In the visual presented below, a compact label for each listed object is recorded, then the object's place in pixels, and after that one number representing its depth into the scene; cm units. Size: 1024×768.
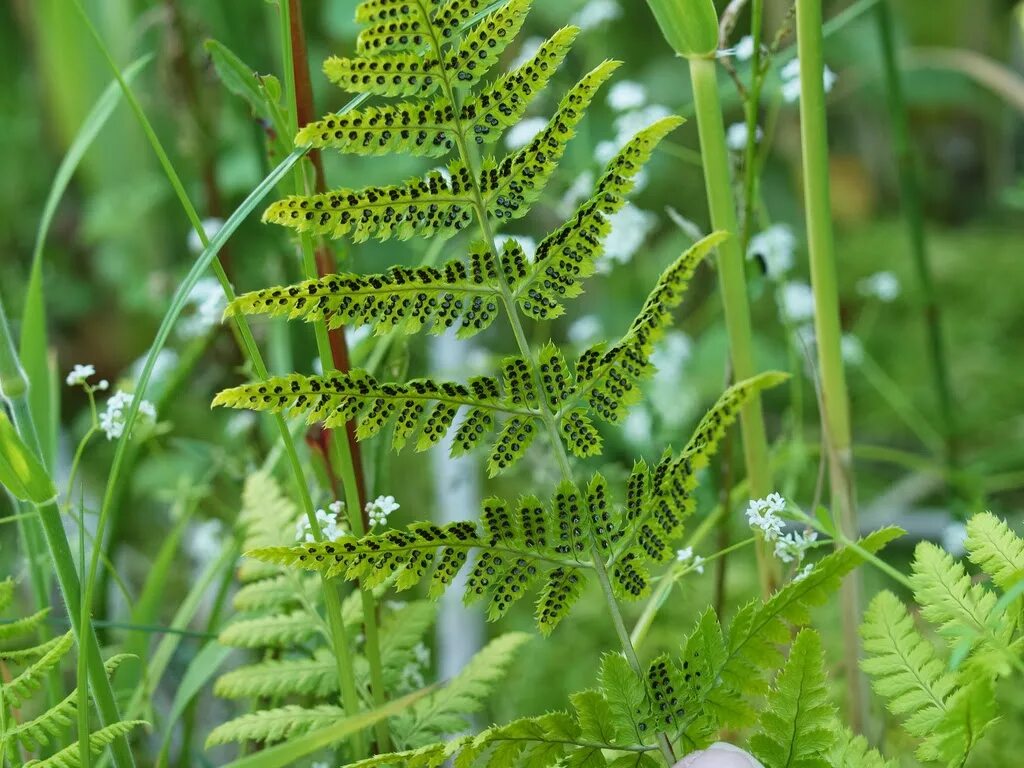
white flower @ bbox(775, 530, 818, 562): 69
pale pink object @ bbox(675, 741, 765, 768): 65
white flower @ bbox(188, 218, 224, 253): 95
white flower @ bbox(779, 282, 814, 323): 108
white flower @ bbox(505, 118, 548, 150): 88
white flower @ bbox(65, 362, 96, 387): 71
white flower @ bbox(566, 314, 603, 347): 110
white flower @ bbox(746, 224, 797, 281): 94
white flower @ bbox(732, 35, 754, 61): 78
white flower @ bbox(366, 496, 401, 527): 69
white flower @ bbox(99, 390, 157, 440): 73
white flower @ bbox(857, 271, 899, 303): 108
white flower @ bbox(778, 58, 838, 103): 80
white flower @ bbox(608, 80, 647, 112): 90
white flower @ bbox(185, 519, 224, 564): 94
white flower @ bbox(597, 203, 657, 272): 91
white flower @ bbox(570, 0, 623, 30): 105
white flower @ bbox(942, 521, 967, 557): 89
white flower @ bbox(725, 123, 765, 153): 86
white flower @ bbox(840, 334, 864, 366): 110
